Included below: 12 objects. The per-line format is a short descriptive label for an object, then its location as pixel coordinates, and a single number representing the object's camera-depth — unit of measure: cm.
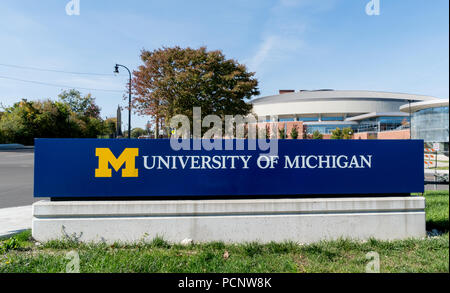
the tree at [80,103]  7238
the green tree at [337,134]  5446
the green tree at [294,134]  5480
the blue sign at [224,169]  429
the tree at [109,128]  7000
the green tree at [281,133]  5775
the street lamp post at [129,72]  2070
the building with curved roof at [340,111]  6794
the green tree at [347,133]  5608
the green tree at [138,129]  9840
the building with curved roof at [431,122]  4234
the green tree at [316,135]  5567
